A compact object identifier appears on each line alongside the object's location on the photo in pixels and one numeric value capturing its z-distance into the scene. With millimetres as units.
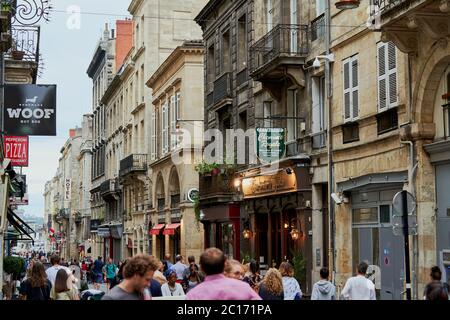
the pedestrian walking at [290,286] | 13477
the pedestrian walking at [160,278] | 13830
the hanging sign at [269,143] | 26234
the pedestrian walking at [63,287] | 11453
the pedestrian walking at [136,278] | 6555
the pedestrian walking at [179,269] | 21828
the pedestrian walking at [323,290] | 13477
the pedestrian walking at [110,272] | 31709
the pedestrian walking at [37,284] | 12289
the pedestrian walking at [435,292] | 8203
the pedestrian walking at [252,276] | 16641
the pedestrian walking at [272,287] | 12109
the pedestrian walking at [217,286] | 6258
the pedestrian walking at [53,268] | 15288
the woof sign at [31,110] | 19656
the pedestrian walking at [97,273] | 34969
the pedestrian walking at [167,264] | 22344
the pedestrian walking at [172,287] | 13930
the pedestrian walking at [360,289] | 13422
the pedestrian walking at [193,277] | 18281
